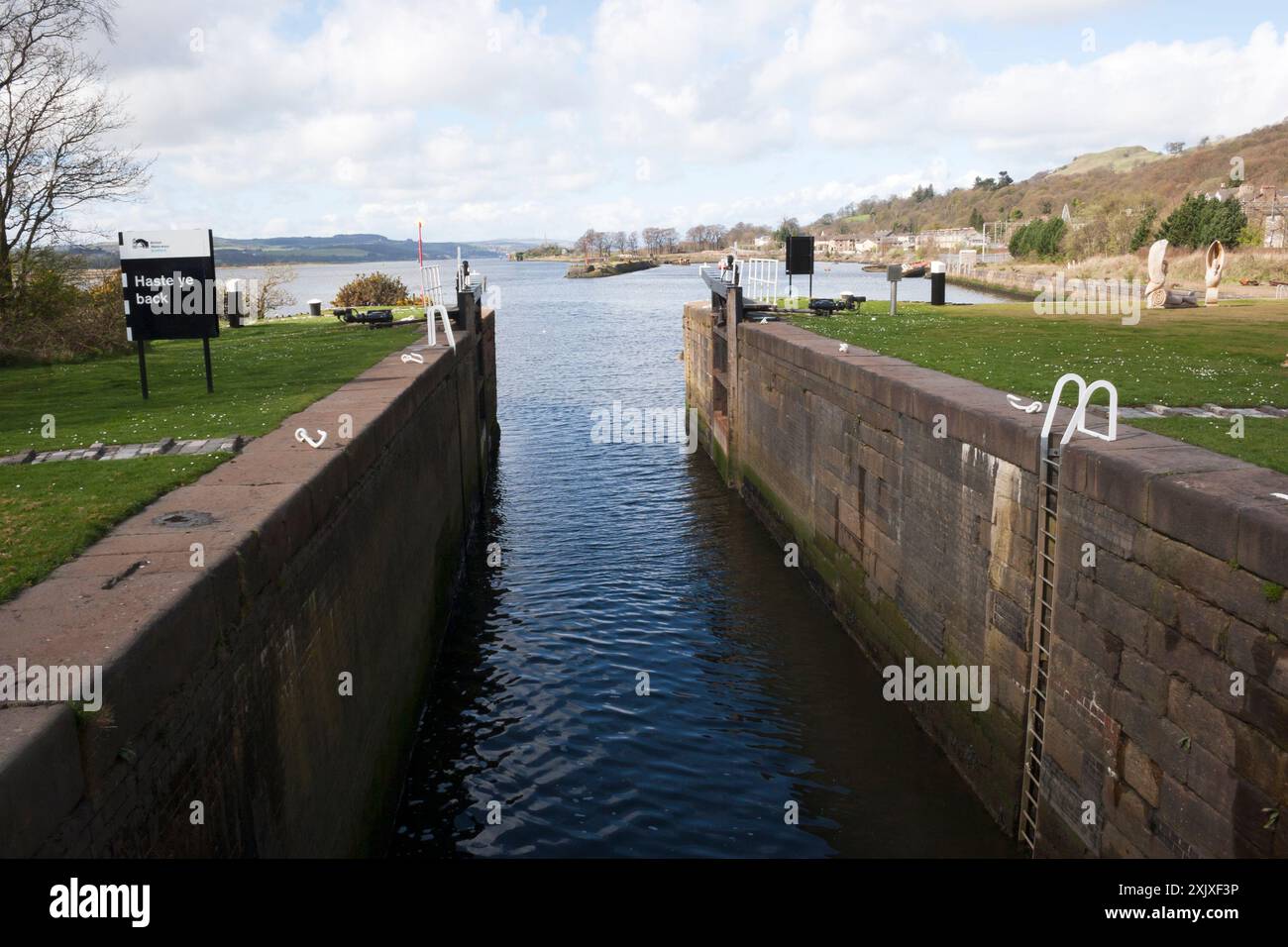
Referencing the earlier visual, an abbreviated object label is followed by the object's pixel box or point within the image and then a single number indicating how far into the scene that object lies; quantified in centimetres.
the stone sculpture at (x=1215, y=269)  2505
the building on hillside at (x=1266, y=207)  5756
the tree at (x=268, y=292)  3544
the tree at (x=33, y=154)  2011
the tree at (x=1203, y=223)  5247
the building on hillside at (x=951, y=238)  14235
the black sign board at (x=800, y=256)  2380
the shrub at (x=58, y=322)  1830
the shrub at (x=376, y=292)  3625
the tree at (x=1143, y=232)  6181
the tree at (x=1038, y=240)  8236
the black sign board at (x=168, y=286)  1152
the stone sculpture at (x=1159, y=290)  2475
